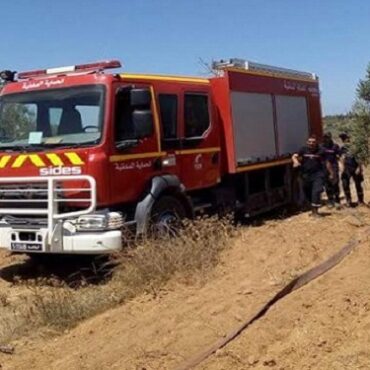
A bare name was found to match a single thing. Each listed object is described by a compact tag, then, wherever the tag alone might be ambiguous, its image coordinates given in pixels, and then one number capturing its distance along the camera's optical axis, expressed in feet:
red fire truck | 27.68
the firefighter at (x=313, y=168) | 37.22
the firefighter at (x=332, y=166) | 41.16
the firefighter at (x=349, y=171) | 42.57
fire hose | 16.67
